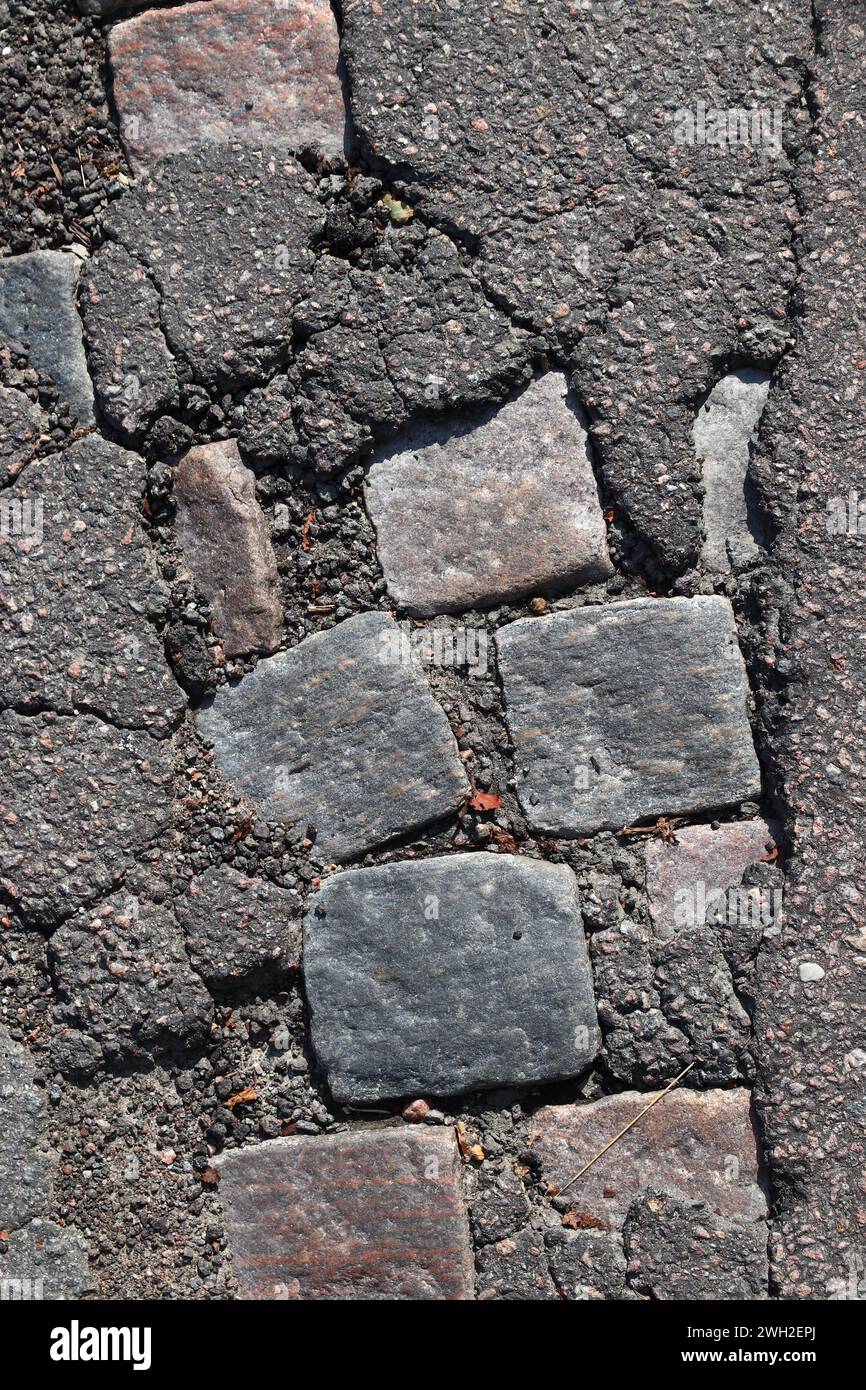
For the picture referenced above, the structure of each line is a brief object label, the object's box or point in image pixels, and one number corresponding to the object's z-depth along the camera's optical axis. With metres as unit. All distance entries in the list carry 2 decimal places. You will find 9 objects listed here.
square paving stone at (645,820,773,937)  2.43
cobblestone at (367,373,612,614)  2.50
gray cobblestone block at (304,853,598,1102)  2.42
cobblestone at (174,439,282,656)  2.55
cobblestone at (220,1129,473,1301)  2.41
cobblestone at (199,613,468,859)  2.50
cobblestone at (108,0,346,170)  2.59
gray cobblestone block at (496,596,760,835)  2.44
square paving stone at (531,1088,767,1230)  2.36
